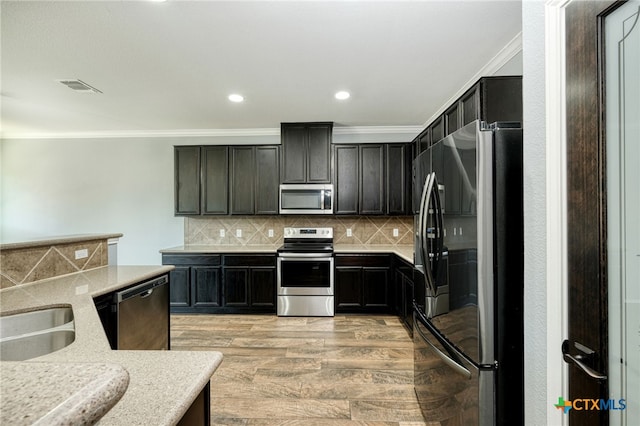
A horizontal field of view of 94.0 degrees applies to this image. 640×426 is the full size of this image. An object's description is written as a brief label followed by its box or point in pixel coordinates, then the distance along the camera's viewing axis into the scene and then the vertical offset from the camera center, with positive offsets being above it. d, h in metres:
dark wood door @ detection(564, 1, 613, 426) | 0.84 +0.01
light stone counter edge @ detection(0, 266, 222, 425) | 0.66 -0.45
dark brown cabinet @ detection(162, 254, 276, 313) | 3.92 -0.86
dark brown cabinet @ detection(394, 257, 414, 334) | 3.19 -0.89
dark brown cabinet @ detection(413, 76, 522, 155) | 2.02 +0.78
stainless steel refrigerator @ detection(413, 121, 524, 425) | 1.29 -0.29
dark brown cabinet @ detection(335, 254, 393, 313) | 3.82 -0.90
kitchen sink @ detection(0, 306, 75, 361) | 1.30 -0.55
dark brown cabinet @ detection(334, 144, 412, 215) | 4.08 +0.46
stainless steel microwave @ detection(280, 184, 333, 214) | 4.05 +0.21
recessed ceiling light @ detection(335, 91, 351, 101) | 3.12 +1.26
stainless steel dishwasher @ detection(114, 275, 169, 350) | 1.88 -0.70
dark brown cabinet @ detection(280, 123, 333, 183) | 4.07 +0.84
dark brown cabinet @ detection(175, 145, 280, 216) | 4.18 +0.50
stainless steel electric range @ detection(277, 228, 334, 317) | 3.82 -0.89
